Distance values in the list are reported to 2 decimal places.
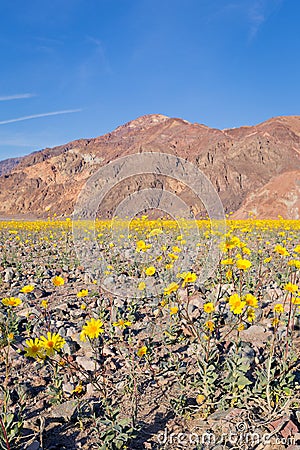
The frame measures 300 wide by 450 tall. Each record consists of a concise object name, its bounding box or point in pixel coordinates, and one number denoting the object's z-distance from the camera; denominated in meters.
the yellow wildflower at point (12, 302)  2.33
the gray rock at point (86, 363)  2.94
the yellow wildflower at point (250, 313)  2.51
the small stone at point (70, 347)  3.18
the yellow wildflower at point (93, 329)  2.30
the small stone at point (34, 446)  2.00
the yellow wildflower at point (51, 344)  1.95
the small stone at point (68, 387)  2.62
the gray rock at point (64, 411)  2.30
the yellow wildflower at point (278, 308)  2.78
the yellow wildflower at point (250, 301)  2.35
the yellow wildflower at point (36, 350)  1.93
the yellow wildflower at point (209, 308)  2.64
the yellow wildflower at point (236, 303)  2.34
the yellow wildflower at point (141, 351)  2.65
